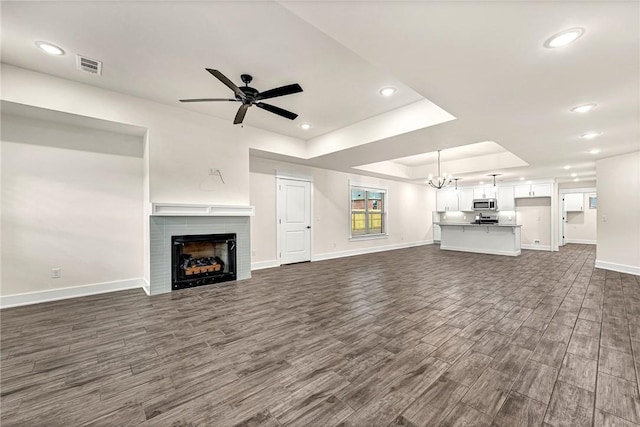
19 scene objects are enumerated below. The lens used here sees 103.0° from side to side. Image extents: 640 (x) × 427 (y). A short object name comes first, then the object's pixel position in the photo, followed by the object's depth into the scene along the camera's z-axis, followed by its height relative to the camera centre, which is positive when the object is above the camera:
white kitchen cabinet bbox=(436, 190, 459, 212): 10.68 +0.43
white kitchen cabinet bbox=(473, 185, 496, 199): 9.81 +0.70
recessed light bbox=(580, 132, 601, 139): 4.22 +1.26
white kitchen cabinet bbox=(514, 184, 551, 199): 8.85 +0.69
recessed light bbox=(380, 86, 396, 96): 3.52 +1.70
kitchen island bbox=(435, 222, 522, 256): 7.64 -0.91
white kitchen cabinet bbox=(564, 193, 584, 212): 10.94 +0.32
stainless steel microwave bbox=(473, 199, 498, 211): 9.60 +0.19
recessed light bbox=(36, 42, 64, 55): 2.67 +1.78
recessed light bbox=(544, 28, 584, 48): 1.90 +1.33
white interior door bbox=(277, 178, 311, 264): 6.29 -0.22
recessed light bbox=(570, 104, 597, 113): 3.20 +1.30
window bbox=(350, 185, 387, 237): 8.19 -0.01
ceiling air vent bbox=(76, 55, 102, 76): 2.91 +1.75
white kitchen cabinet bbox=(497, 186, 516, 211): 9.47 +0.41
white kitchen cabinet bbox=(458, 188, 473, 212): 10.23 +0.45
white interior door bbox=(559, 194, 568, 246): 10.29 -0.59
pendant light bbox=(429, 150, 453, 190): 6.88 +0.82
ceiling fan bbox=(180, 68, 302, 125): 2.85 +1.39
